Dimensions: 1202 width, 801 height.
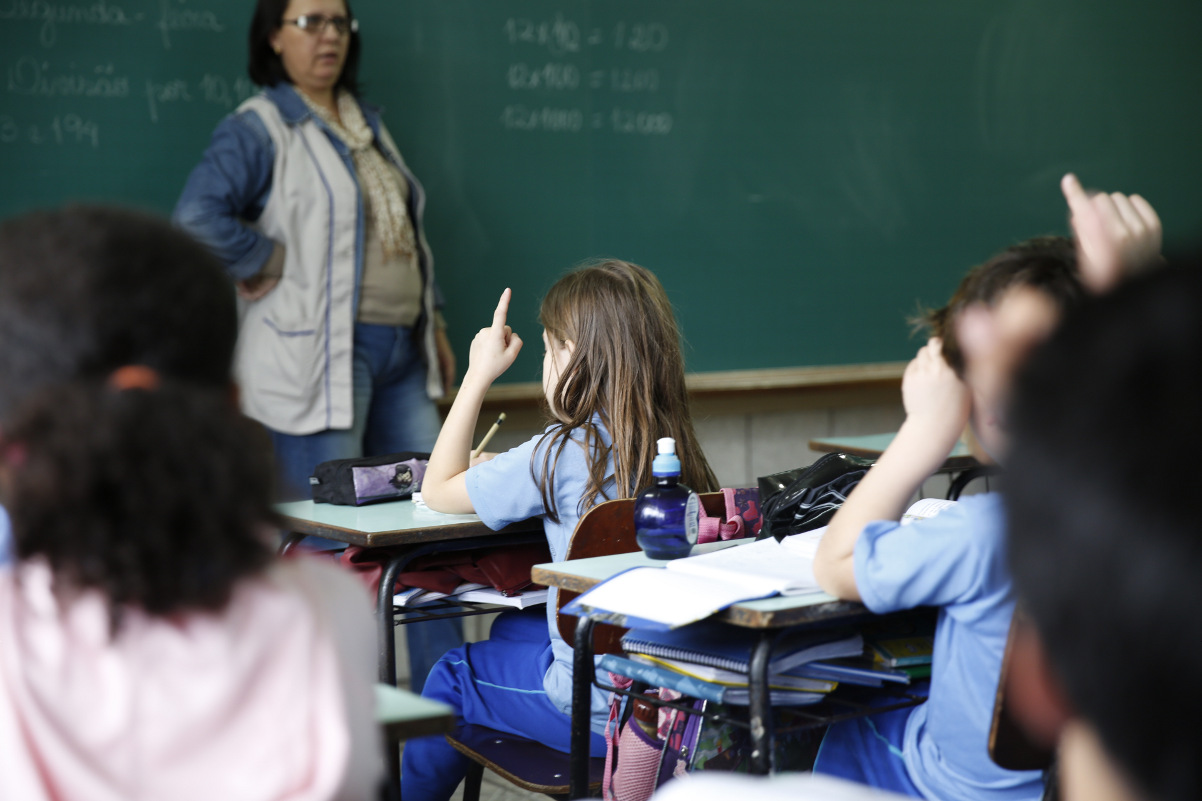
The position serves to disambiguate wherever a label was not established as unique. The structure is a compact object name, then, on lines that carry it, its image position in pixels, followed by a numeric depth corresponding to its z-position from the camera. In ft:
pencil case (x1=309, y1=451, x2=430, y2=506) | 17.63
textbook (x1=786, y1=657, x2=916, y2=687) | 15.33
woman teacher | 19.34
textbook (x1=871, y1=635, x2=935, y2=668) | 15.38
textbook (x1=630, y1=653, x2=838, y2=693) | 15.24
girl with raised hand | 16.48
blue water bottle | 15.77
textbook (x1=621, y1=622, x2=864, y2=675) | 15.21
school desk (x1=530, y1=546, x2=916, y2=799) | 14.87
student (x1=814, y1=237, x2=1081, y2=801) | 14.79
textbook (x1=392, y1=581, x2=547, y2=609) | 16.92
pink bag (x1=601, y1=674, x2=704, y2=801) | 15.64
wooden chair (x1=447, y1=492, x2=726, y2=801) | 15.86
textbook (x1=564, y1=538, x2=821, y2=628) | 14.93
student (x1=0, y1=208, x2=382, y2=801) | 7.87
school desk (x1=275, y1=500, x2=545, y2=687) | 16.64
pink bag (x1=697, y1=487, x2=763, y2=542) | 16.48
